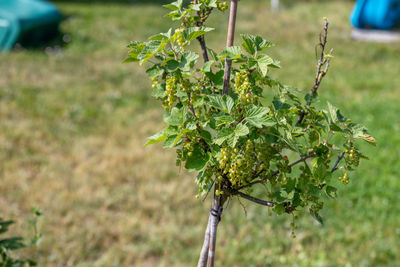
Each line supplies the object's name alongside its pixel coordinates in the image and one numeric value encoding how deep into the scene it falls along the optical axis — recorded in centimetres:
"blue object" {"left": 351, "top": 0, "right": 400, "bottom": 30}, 931
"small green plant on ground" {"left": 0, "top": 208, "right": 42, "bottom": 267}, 199
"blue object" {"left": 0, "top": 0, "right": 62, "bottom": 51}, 775
